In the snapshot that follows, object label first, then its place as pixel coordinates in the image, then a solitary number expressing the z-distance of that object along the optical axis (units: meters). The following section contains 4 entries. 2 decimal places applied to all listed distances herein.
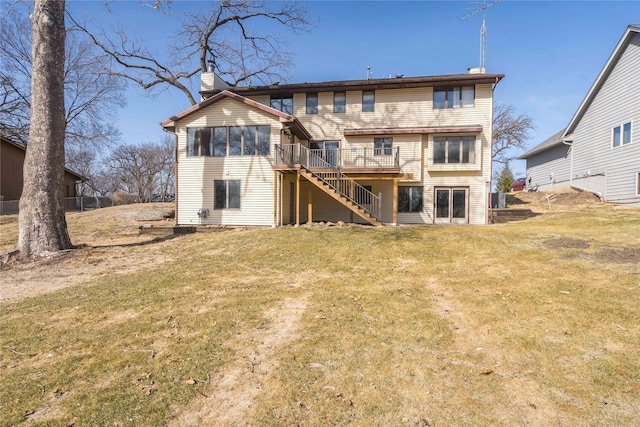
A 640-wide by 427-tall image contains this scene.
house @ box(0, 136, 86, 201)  23.72
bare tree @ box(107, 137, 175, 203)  51.03
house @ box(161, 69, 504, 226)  15.66
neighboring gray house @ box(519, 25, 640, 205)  16.27
